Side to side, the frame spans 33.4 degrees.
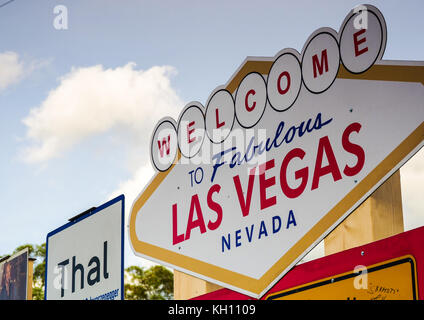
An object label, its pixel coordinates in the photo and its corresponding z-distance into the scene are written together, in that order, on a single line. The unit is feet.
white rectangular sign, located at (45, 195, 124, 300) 13.97
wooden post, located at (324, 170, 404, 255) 13.03
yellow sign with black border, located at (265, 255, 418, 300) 11.34
